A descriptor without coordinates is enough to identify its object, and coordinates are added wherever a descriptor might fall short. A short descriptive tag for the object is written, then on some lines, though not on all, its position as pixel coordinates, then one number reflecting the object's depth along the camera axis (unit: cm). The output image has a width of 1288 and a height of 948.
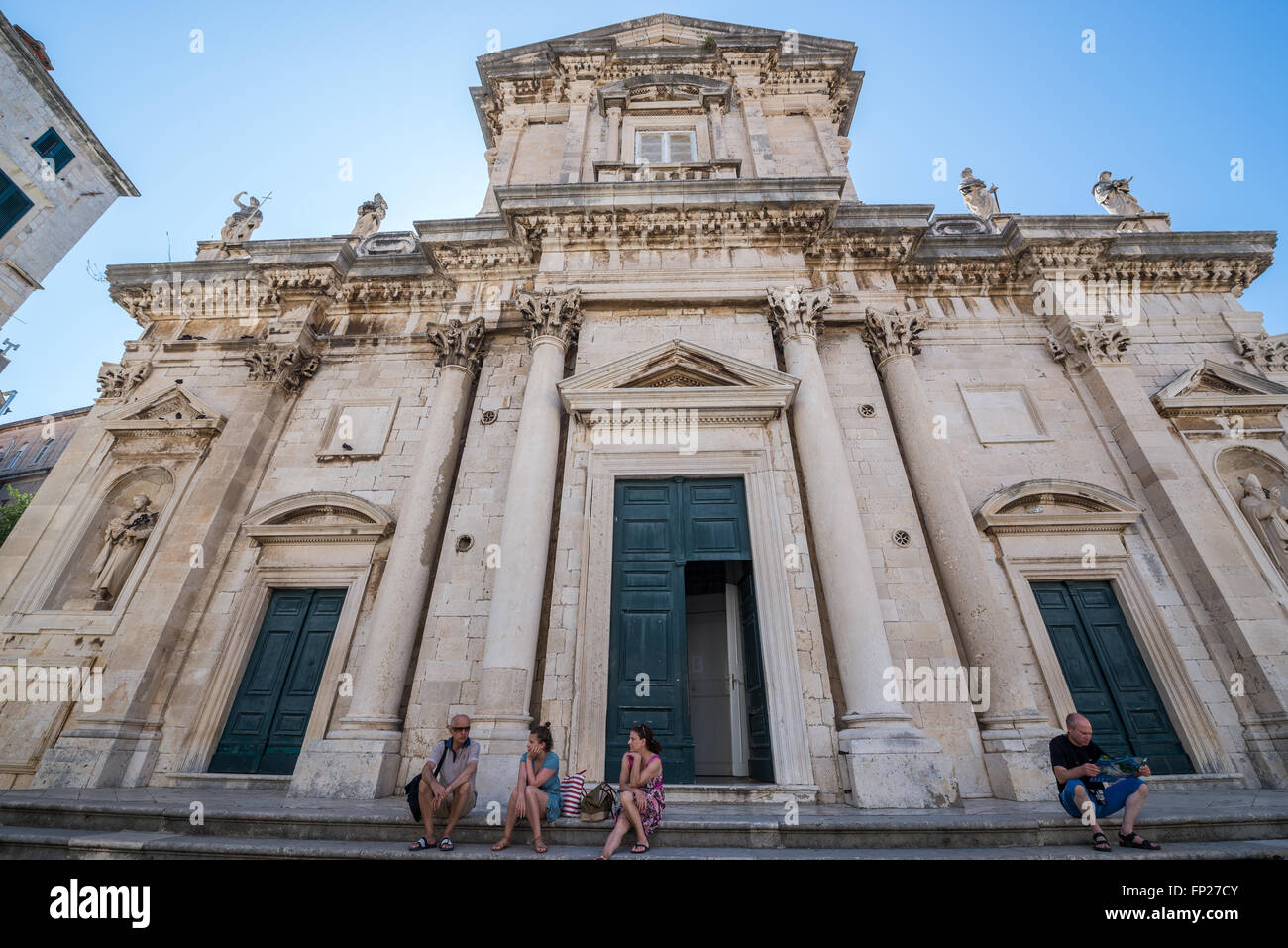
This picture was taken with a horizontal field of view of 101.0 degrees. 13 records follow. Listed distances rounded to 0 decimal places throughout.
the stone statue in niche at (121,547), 891
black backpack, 487
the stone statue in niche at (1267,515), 864
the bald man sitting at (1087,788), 447
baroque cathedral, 712
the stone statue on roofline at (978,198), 1310
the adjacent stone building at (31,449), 3094
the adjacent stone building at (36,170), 1359
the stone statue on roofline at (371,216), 1334
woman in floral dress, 446
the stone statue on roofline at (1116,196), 1250
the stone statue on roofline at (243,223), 1300
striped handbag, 495
